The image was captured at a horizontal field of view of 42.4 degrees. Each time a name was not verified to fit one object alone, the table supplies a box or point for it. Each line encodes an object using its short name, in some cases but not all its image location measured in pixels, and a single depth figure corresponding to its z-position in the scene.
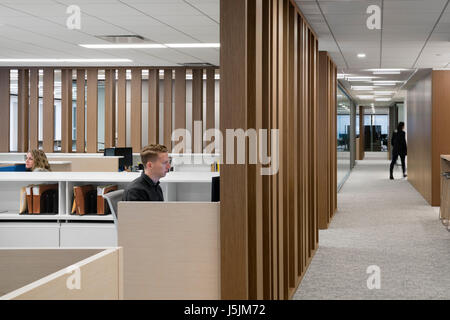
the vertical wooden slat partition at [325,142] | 8.34
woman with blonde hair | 6.76
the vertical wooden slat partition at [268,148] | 3.32
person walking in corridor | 16.55
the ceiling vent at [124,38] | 7.91
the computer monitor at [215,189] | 3.92
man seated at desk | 4.04
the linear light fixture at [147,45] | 8.66
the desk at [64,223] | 5.20
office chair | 4.04
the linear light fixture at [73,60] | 10.66
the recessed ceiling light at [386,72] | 11.73
